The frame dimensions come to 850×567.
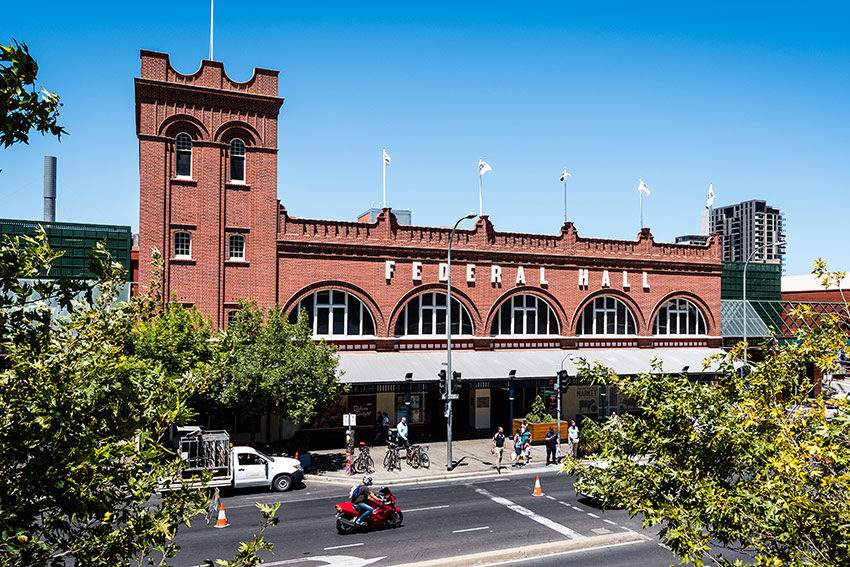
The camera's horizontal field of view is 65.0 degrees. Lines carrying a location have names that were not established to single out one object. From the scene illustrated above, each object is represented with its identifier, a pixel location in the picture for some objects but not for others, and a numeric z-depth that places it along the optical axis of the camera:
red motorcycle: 18.34
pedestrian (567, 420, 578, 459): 28.31
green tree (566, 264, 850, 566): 6.46
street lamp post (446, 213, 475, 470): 27.34
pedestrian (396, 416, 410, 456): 28.78
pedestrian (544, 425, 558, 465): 28.55
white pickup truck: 22.89
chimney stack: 44.62
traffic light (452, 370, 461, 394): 27.89
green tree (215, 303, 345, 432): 25.15
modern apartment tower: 186.86
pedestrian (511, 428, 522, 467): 28.47
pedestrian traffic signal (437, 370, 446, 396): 28.38
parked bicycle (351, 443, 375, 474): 26.41
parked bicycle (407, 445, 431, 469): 27.70
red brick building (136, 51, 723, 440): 30.05
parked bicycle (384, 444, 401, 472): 26.95
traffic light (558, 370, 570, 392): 29.16
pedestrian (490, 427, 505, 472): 28.01
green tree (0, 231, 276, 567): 4.82
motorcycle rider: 18.33
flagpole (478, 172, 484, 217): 35.75
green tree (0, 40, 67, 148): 4.64
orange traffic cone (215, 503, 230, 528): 19.00
